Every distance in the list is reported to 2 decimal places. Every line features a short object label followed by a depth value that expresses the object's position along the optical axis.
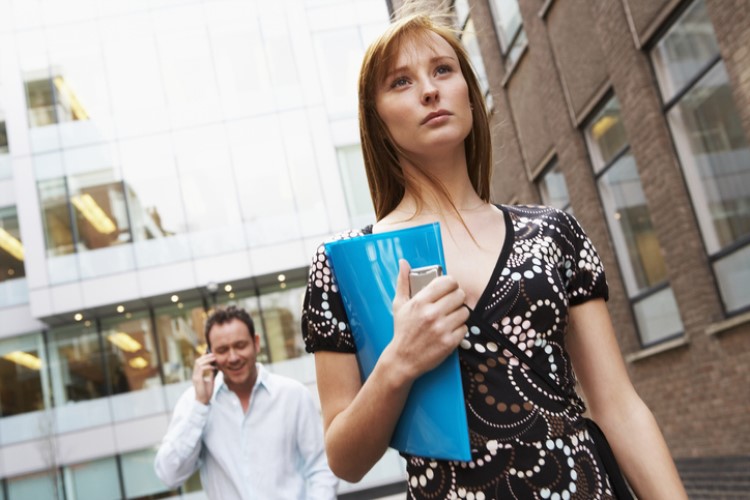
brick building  8.89
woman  1.48
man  4.44
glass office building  25.72
